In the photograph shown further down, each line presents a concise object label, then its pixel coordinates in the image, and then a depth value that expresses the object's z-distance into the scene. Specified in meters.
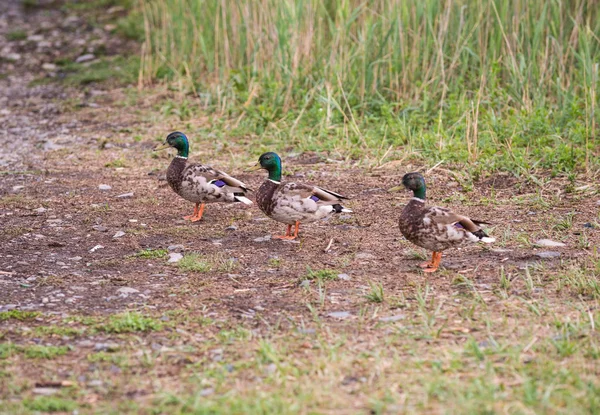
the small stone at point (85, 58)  27.73
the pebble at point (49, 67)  27.03
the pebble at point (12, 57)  28.39
